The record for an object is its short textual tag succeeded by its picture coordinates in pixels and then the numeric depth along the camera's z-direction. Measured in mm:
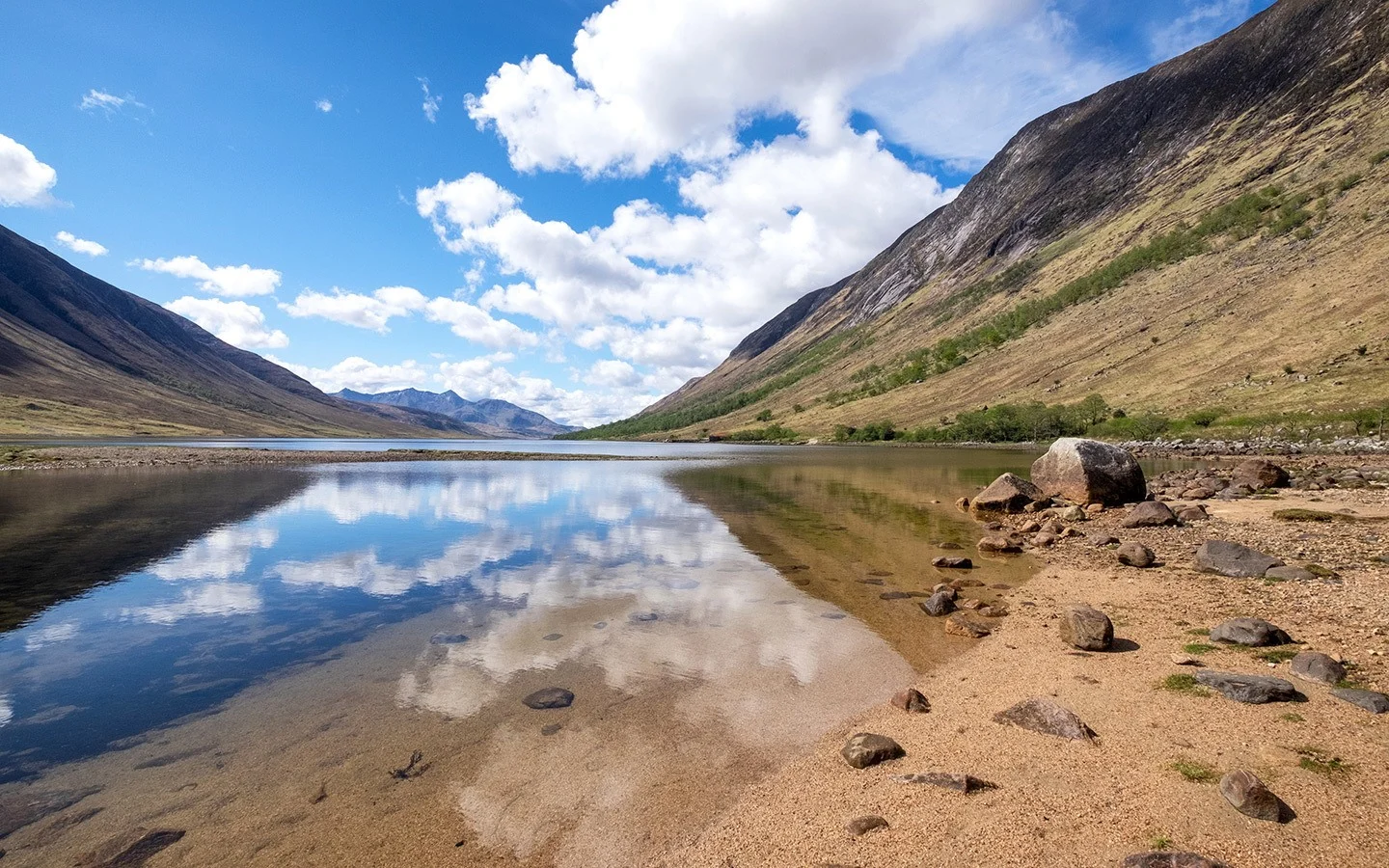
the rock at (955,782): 7609
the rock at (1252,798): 6473
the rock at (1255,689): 9219
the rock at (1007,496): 31844
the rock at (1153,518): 24984
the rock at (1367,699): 8594
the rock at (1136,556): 19219
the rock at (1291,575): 15773
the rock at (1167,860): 5734
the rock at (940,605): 15719
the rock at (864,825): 7027
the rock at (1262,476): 34156
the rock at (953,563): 20420
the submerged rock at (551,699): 10766
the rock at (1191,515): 26094
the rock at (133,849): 6859
